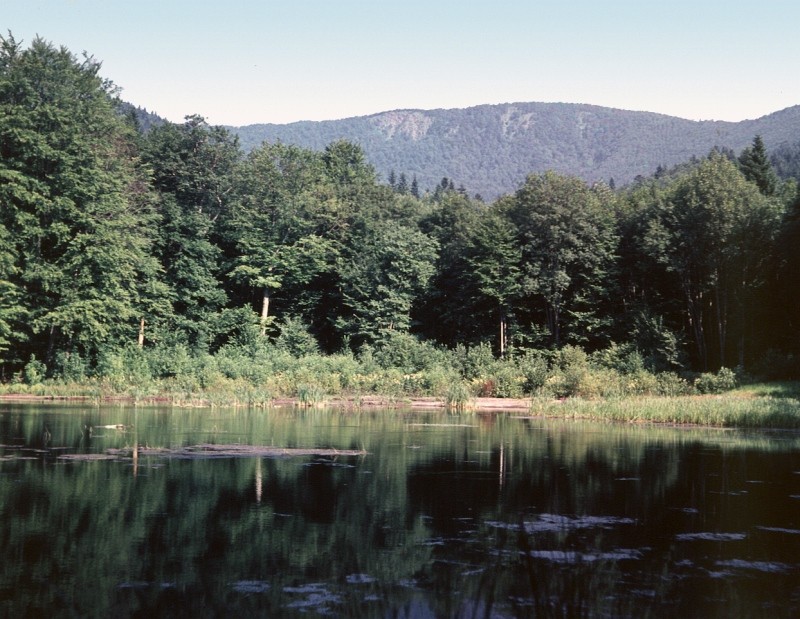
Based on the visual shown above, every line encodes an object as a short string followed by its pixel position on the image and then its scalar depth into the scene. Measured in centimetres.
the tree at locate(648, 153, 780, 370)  5500
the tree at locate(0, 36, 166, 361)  4909
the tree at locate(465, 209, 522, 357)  6262
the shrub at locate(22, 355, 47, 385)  4967
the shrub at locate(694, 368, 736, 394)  4853
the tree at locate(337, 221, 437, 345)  6506
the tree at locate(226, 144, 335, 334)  6669
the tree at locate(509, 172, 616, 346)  6150
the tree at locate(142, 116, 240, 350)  6275
